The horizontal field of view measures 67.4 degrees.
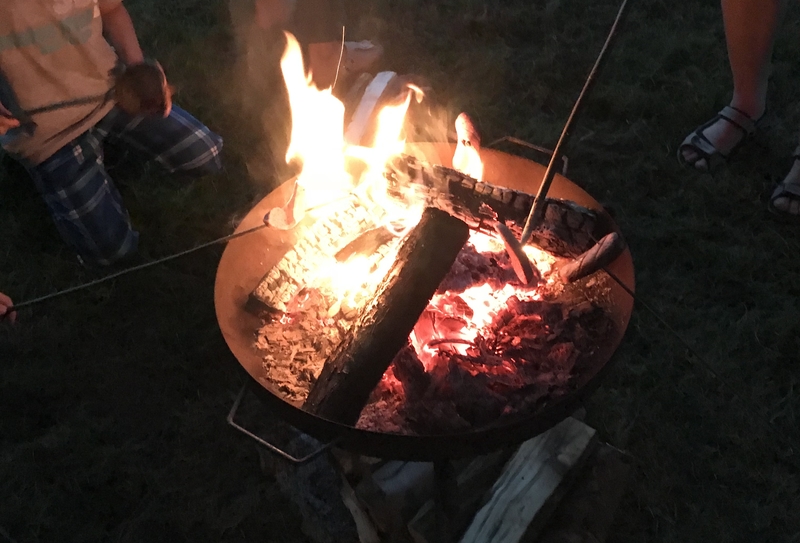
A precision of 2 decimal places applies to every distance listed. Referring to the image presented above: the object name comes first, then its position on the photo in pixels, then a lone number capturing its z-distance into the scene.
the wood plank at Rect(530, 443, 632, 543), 1.88
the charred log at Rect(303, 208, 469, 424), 1.45
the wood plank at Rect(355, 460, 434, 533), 1.80
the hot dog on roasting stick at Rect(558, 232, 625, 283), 1.57
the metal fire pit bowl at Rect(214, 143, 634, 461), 1.36
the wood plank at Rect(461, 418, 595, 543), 1.79
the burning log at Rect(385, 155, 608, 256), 1.70
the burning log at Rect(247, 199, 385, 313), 1.85
